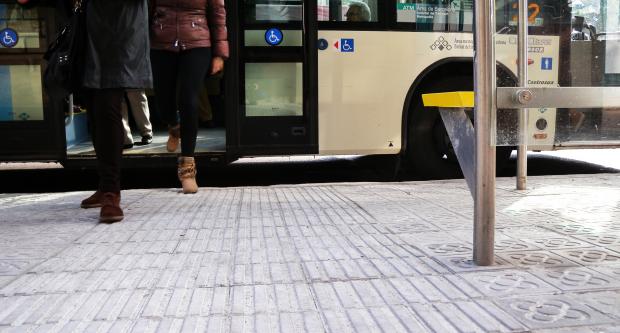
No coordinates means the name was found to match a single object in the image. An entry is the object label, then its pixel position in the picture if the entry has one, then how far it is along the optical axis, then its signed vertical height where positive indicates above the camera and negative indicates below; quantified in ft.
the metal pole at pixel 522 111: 7.48 +0.06
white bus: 16.81 +1.29
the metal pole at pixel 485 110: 6.92 +0.08
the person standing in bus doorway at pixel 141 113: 19.92 +0.33
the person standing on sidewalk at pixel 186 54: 13.65 +1.66
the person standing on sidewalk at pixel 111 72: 10.56 +0.95
